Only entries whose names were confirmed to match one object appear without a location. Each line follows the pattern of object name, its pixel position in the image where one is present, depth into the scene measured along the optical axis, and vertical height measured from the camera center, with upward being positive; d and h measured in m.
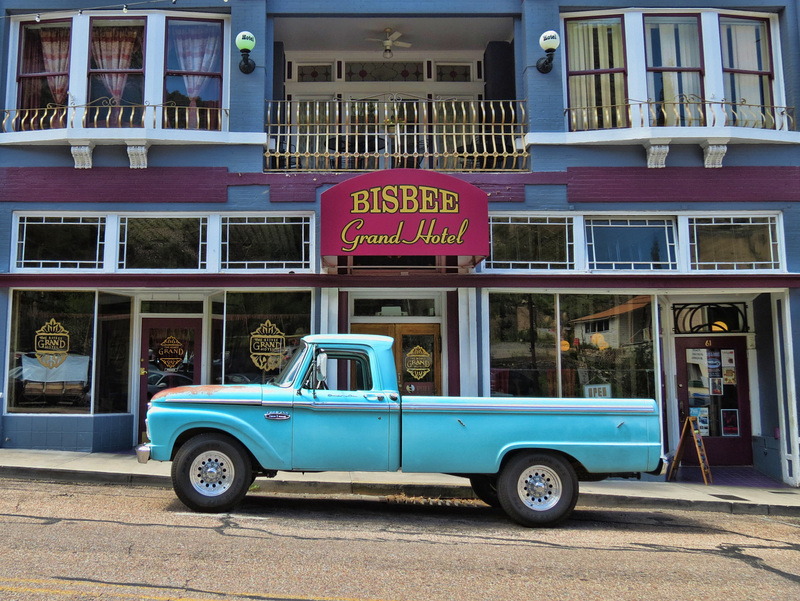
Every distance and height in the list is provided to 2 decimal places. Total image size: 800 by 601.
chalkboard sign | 10.88 -1.12
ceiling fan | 12.76 +6.30
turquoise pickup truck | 7.34 -0.62
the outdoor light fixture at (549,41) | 11.52 +5.60
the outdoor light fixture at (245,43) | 11.43 +5.58
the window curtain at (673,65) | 11.91 +5.42
